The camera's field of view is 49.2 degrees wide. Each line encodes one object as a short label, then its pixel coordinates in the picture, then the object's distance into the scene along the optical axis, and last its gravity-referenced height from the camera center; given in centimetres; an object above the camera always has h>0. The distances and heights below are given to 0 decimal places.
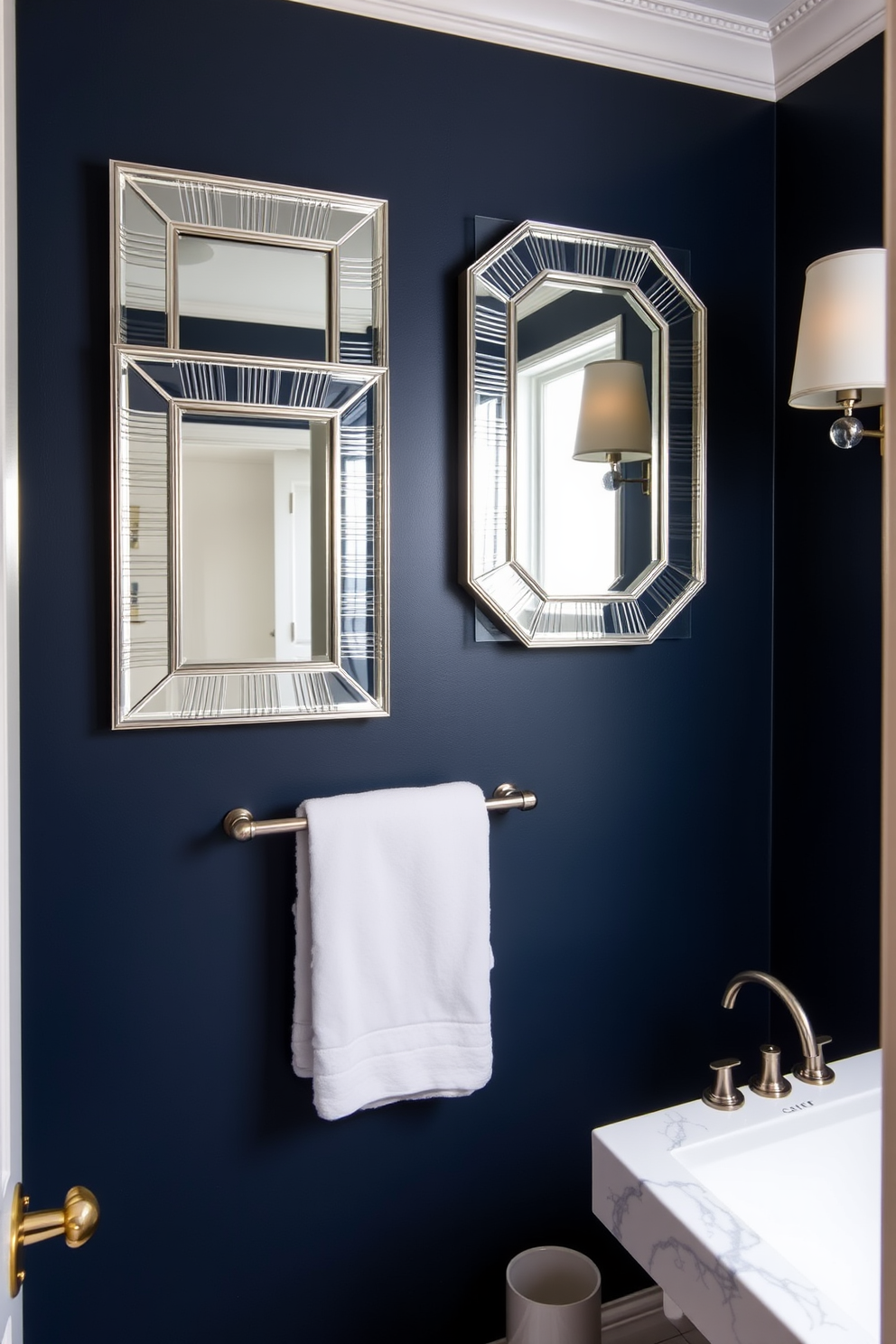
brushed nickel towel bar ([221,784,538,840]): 150 -26
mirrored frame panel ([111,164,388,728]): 145 +25
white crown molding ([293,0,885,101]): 165 +111
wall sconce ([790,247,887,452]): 139 +47
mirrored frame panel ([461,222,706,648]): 166 +36
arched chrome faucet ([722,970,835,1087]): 145 -59
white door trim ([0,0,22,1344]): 77 -8
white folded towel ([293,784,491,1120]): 151 -46
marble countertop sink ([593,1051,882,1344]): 102 -68
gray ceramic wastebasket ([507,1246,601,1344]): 158 -108
